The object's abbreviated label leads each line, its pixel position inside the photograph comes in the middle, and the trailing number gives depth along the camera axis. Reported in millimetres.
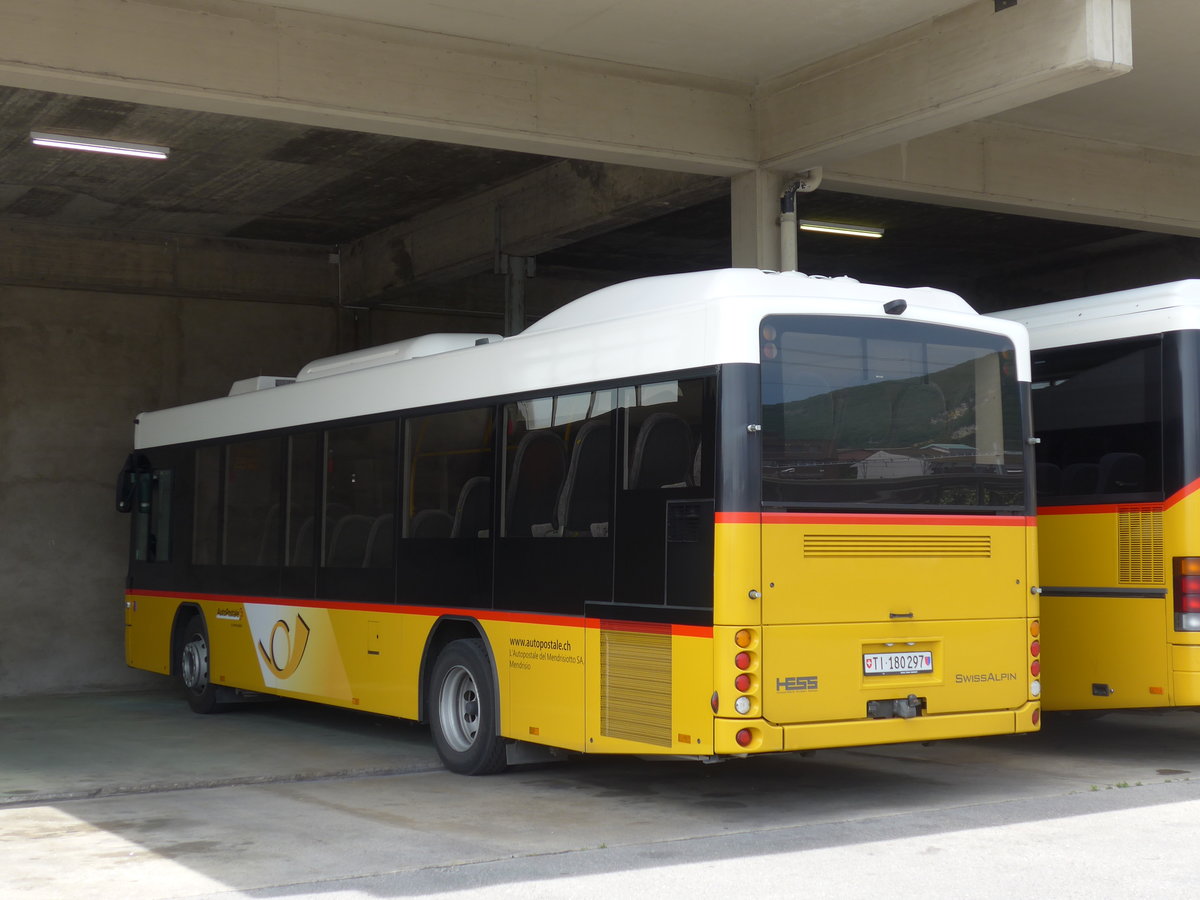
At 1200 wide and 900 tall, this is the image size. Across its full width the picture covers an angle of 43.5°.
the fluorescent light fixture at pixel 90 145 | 13783
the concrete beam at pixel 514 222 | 14688
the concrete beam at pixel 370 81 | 10477
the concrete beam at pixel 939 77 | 10359
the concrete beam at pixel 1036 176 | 13883
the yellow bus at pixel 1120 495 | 9633
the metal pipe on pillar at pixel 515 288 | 16406
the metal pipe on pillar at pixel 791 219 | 13023
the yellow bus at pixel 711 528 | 7758
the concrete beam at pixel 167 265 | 17641
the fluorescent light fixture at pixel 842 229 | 15844
